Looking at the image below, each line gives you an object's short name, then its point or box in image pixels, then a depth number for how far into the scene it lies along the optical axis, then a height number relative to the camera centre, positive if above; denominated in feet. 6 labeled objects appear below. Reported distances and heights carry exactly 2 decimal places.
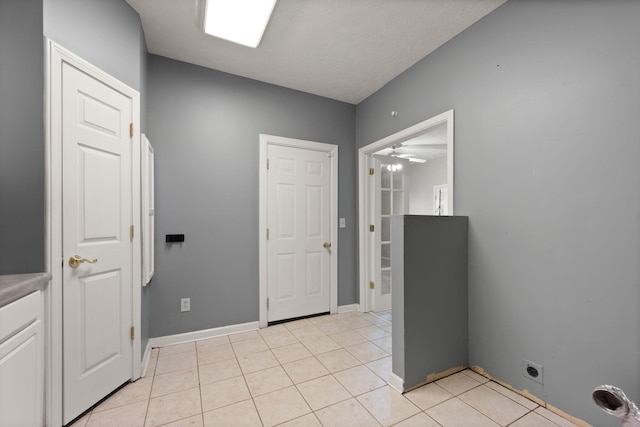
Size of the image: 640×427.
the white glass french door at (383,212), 11.32 +0.05
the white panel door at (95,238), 4.90 -0.53
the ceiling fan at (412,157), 20.14 +4.47
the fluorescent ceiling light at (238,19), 5.96 +4.81
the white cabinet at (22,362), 3.35 -2.13
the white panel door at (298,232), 9.87 -0.75
